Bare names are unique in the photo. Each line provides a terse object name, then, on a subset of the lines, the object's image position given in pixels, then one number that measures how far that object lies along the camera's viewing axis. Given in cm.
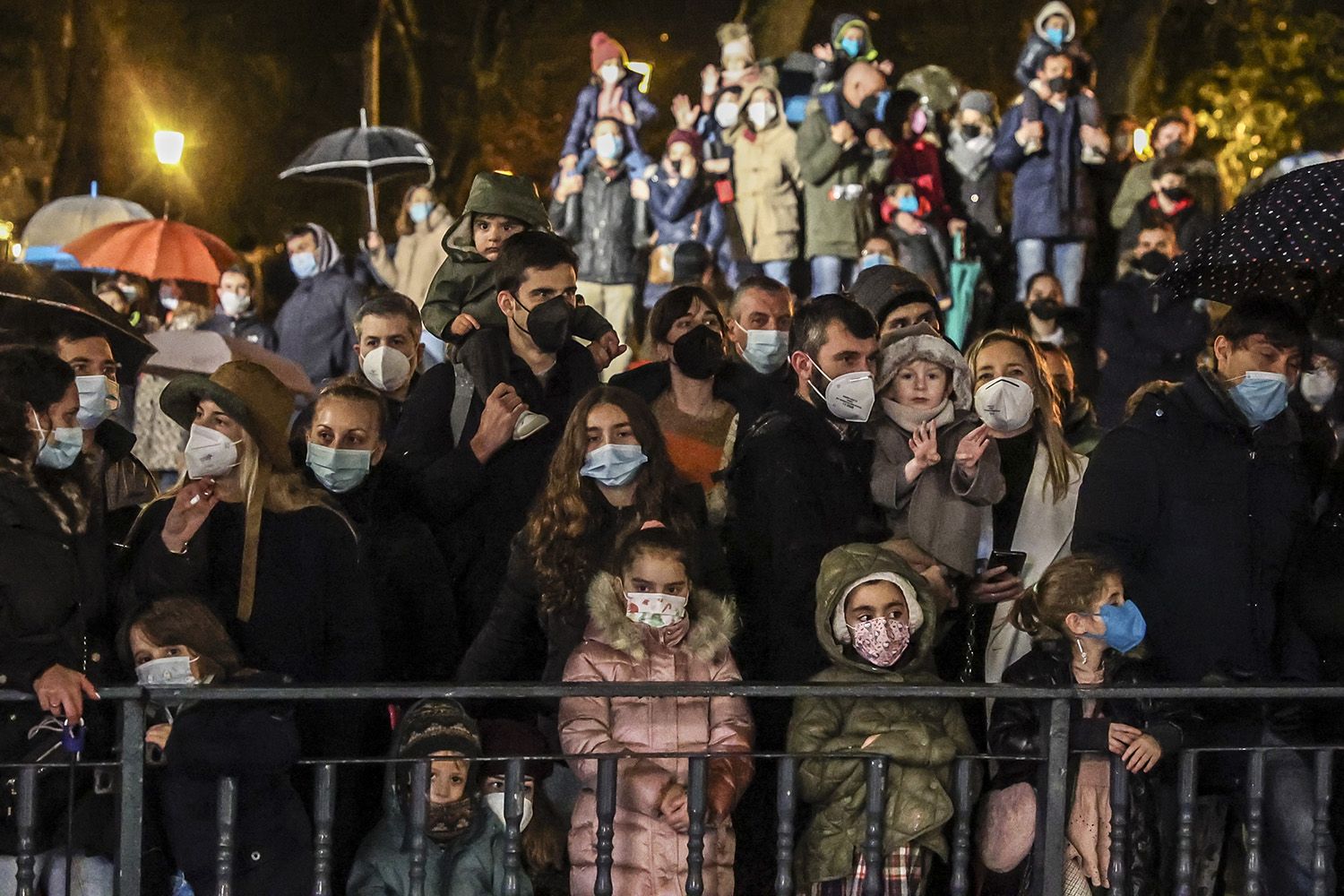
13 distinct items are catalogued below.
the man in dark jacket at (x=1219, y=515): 1244
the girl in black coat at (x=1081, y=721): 1184
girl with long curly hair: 1217
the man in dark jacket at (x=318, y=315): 2445
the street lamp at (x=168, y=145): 3886
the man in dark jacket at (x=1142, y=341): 2326
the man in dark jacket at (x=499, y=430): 1314
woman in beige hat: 1210
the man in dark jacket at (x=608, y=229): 2821
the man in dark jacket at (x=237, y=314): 2495
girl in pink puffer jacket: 1170
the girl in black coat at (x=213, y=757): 1119
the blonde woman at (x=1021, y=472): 1297
